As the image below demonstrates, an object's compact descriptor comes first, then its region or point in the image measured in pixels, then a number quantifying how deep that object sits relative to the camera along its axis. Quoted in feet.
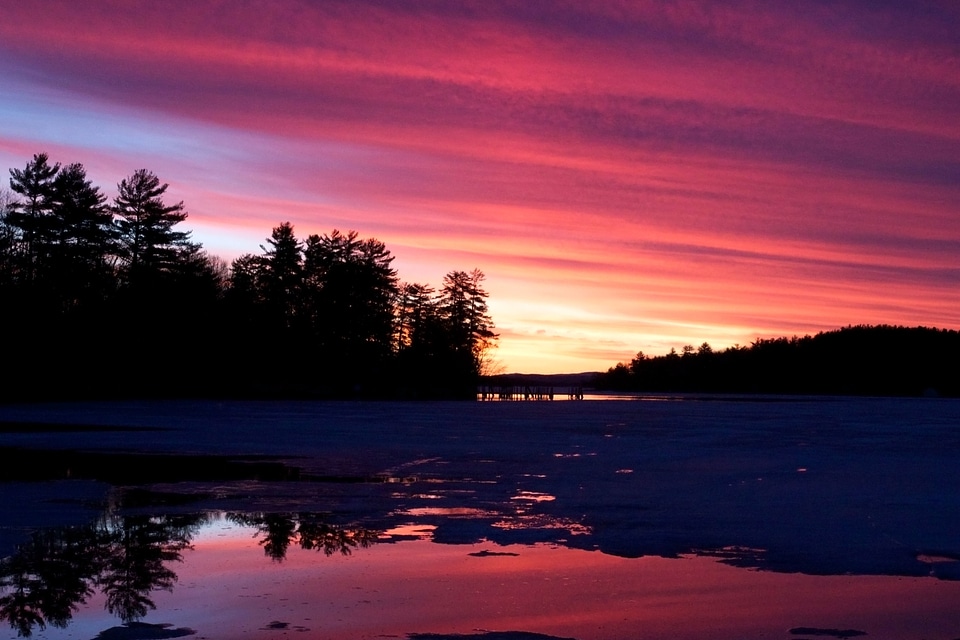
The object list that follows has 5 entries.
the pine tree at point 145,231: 205.46
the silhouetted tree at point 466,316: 318.04
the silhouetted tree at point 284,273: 252.42
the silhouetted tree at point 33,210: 185.26
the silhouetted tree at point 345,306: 253.85
